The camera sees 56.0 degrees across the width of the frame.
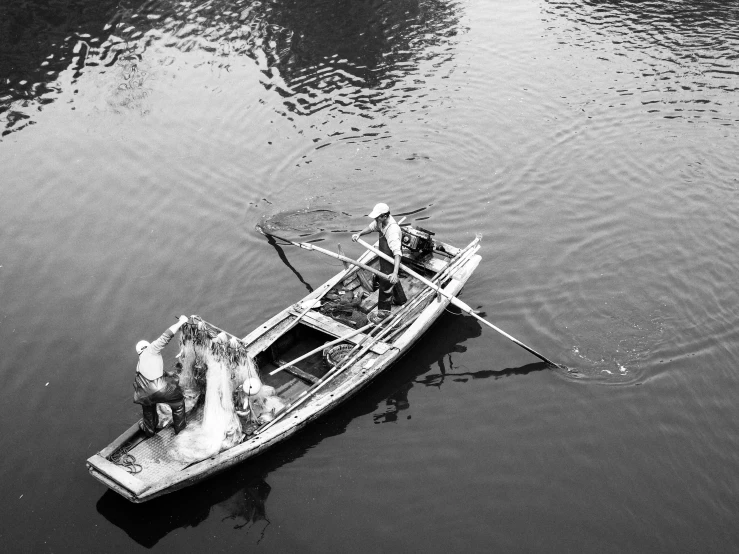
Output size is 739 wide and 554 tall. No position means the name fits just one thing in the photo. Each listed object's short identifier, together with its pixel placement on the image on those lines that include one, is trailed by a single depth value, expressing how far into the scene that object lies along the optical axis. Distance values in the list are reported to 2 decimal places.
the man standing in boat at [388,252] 11.35
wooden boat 9.12
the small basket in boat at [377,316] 11.66
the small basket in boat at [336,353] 11.20
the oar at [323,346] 10.70
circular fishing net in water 14.59
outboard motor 12.59
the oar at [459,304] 11.20
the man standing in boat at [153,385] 9.10
